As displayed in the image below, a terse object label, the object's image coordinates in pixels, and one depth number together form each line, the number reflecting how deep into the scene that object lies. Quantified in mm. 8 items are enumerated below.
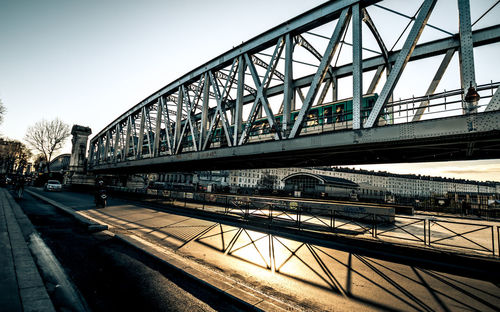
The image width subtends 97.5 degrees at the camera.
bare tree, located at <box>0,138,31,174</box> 59156
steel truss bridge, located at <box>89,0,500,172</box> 7023
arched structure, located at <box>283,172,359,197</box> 35688
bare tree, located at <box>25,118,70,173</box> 46812
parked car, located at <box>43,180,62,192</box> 34500
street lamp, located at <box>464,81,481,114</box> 6453
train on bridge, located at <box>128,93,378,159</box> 14516
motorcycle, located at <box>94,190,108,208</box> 16719
